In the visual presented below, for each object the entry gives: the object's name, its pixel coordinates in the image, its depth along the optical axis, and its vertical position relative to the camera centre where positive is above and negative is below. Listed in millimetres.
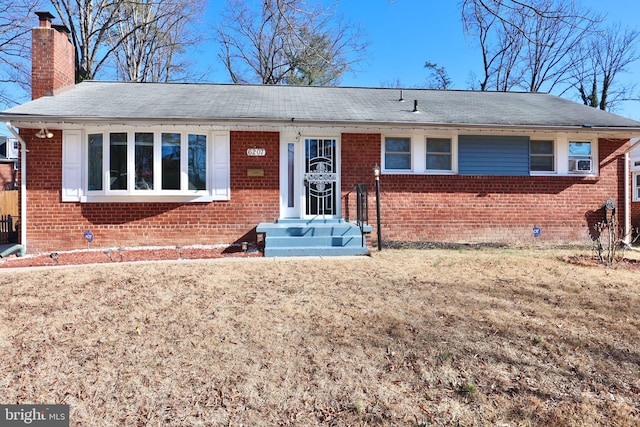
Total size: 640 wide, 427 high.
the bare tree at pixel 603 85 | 24766 +9013
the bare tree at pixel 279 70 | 19314 +8233
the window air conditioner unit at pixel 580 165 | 9297 +1186
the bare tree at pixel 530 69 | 22250 +9152
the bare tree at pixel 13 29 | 16219 +8410
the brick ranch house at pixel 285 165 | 7977 +1113
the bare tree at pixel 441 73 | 26094 +10104
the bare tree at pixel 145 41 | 19214 +10133
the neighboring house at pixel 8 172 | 22375 +2443
